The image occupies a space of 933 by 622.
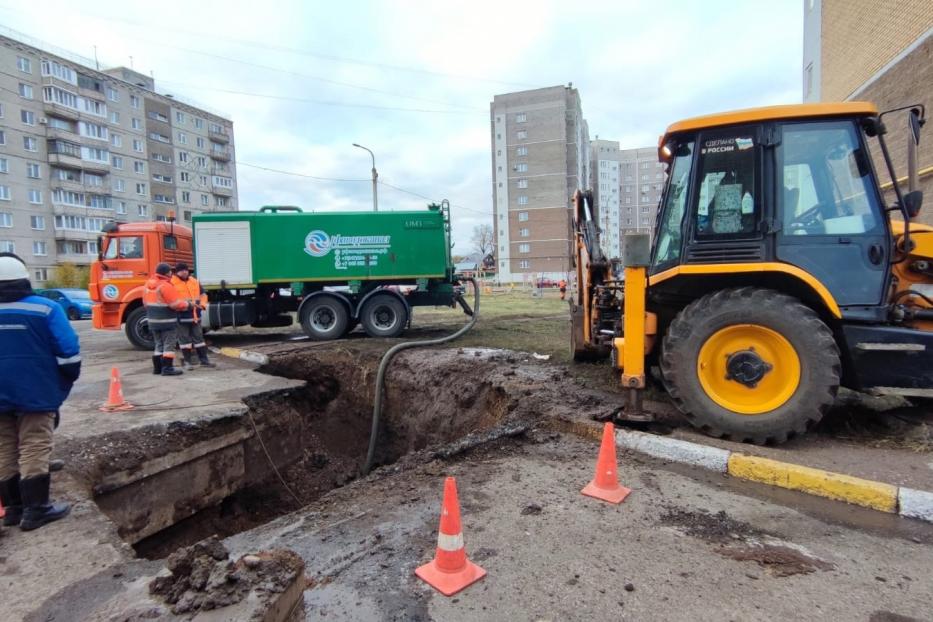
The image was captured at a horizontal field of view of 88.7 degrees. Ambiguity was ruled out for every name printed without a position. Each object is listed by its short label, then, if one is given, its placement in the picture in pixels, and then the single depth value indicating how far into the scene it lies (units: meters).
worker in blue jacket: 3.16
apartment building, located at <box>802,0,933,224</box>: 11.44
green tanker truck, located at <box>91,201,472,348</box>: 10.69
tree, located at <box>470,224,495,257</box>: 80.12
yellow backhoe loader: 3.80
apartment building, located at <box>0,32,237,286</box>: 35.25
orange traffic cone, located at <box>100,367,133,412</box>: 5.82
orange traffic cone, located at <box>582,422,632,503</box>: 3.28
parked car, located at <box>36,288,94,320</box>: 20.56
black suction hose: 7.52
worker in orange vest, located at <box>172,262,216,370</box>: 8.12
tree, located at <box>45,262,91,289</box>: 33.47
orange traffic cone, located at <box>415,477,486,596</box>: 2.38
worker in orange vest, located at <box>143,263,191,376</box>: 7.72
